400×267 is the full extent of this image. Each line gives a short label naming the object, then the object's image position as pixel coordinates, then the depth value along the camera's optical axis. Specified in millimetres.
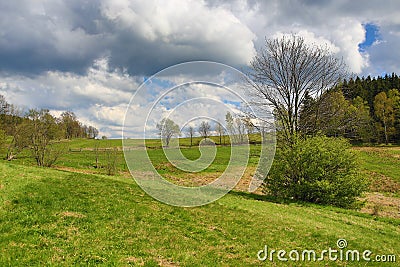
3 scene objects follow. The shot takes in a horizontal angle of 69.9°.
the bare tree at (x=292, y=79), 27500
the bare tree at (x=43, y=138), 35562
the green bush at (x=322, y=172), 21969
